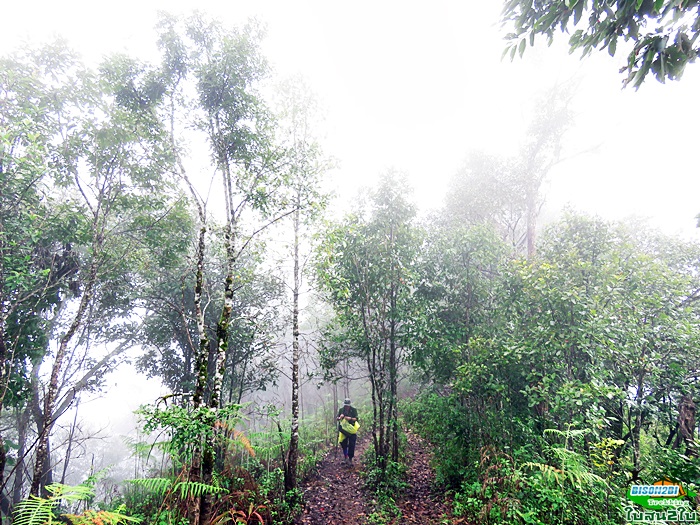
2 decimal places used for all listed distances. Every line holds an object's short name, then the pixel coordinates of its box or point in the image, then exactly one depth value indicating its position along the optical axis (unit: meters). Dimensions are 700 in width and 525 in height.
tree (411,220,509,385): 8.75
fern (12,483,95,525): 3.24
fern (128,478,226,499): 4.73
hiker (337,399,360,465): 10.36
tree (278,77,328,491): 7.62
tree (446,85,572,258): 16.72
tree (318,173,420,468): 8.76
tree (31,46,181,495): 6.83
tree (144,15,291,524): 6.89
